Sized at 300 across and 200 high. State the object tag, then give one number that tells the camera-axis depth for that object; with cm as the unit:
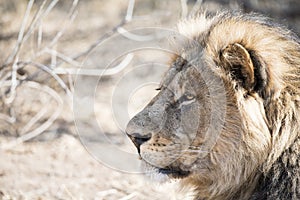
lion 554
